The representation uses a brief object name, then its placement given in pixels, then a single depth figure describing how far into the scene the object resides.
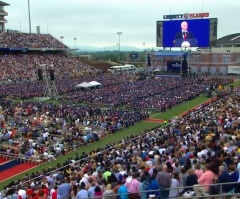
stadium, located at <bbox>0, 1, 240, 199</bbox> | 8.81
